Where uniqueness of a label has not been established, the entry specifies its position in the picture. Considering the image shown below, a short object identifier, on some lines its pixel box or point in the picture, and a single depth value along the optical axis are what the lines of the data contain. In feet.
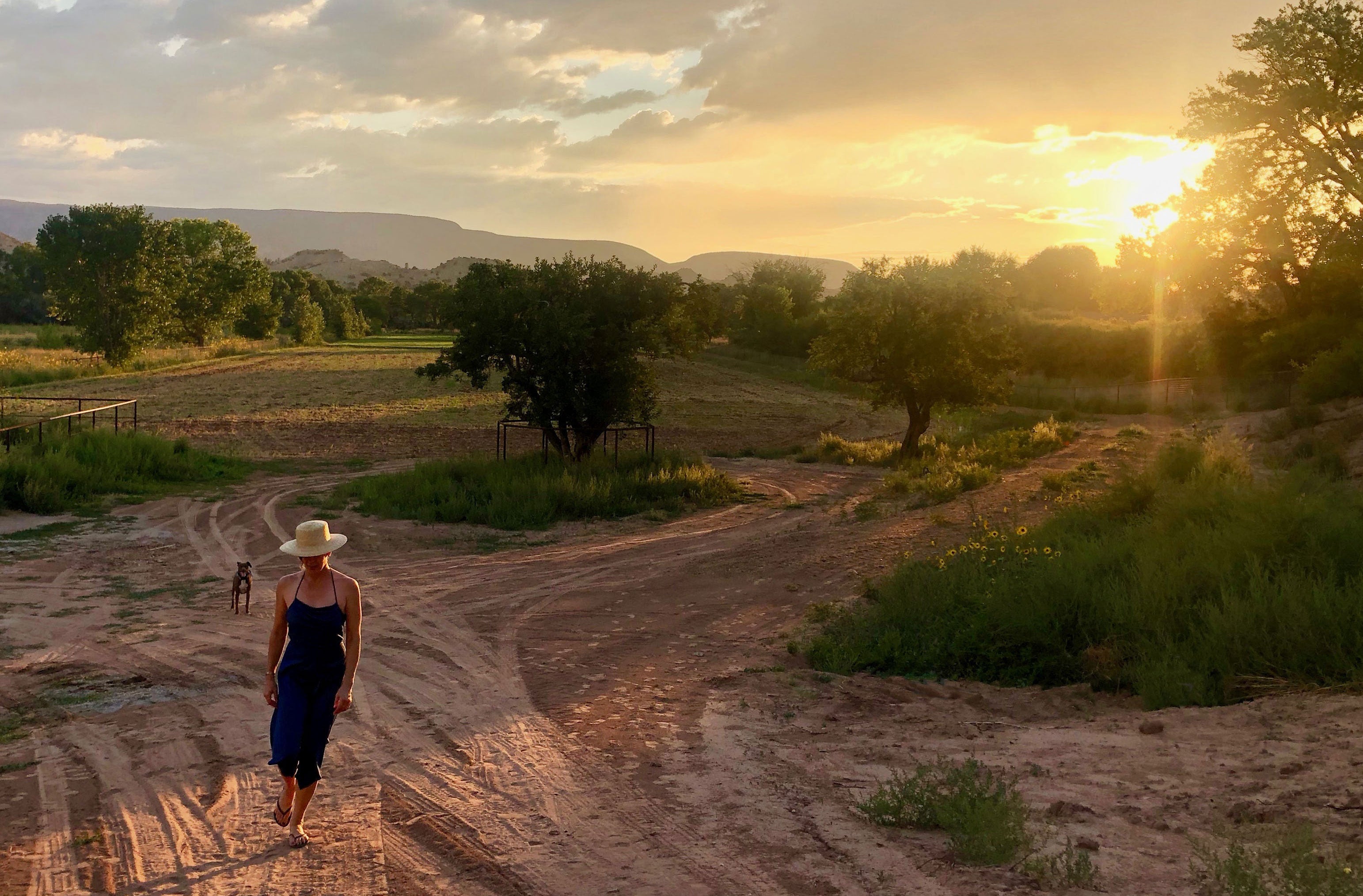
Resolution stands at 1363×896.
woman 17.95
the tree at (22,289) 287.07
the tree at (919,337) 89.30
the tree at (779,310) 221.87
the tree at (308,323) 263.90
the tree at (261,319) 266.36
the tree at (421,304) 347.56
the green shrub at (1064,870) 15.31
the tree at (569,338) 71.00
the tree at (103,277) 171.83
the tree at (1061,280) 266.77
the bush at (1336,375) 76.18
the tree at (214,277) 226.38
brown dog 36.63
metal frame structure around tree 74.69
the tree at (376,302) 369.30
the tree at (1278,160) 71.56
